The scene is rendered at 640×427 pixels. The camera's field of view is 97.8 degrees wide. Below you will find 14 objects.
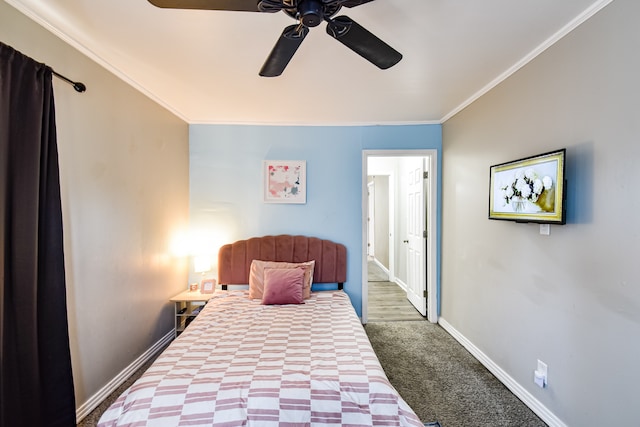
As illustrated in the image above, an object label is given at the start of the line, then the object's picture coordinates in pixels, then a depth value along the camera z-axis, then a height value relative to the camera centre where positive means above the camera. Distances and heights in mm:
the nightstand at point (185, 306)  2896 -1111
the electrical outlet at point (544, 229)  1854 -132
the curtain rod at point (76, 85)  1712 +796
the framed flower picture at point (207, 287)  3049 -848
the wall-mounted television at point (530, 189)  1695 +139
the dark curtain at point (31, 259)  1353 -259
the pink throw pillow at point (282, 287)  2652 -744
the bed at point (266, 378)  1325 -900
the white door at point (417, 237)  3639 -386
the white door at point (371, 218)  7680 -240
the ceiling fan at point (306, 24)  1135 +834
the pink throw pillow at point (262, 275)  2852 -688
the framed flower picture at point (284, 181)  3379 +345
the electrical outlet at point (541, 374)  1861 -1116
